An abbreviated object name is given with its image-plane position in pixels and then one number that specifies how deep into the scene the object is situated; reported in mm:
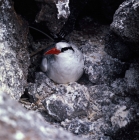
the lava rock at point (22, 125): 2719
